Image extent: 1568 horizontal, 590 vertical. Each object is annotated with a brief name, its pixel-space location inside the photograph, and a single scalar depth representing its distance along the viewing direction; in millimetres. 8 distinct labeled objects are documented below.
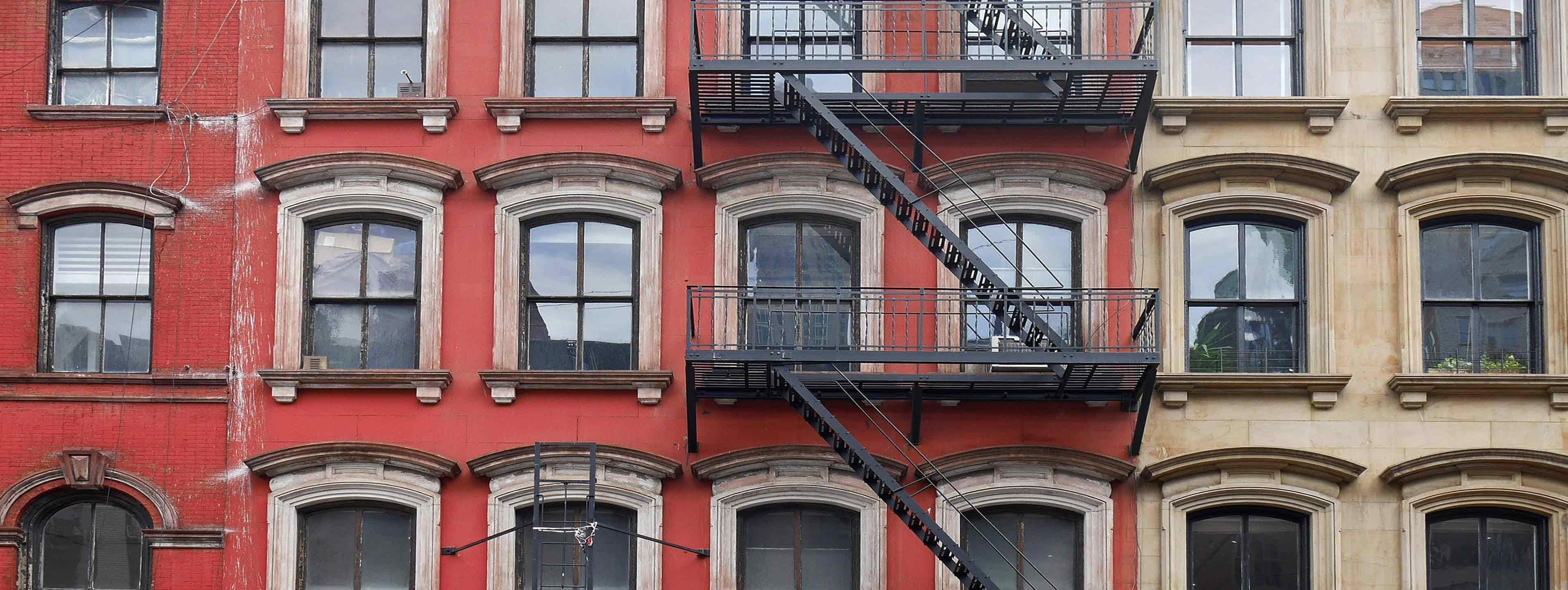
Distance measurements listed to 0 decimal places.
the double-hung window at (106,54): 16234
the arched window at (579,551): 15219
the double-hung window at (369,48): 16109
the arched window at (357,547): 15359
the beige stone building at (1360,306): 14930
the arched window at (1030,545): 15133
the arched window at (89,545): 15508
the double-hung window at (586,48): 16031
